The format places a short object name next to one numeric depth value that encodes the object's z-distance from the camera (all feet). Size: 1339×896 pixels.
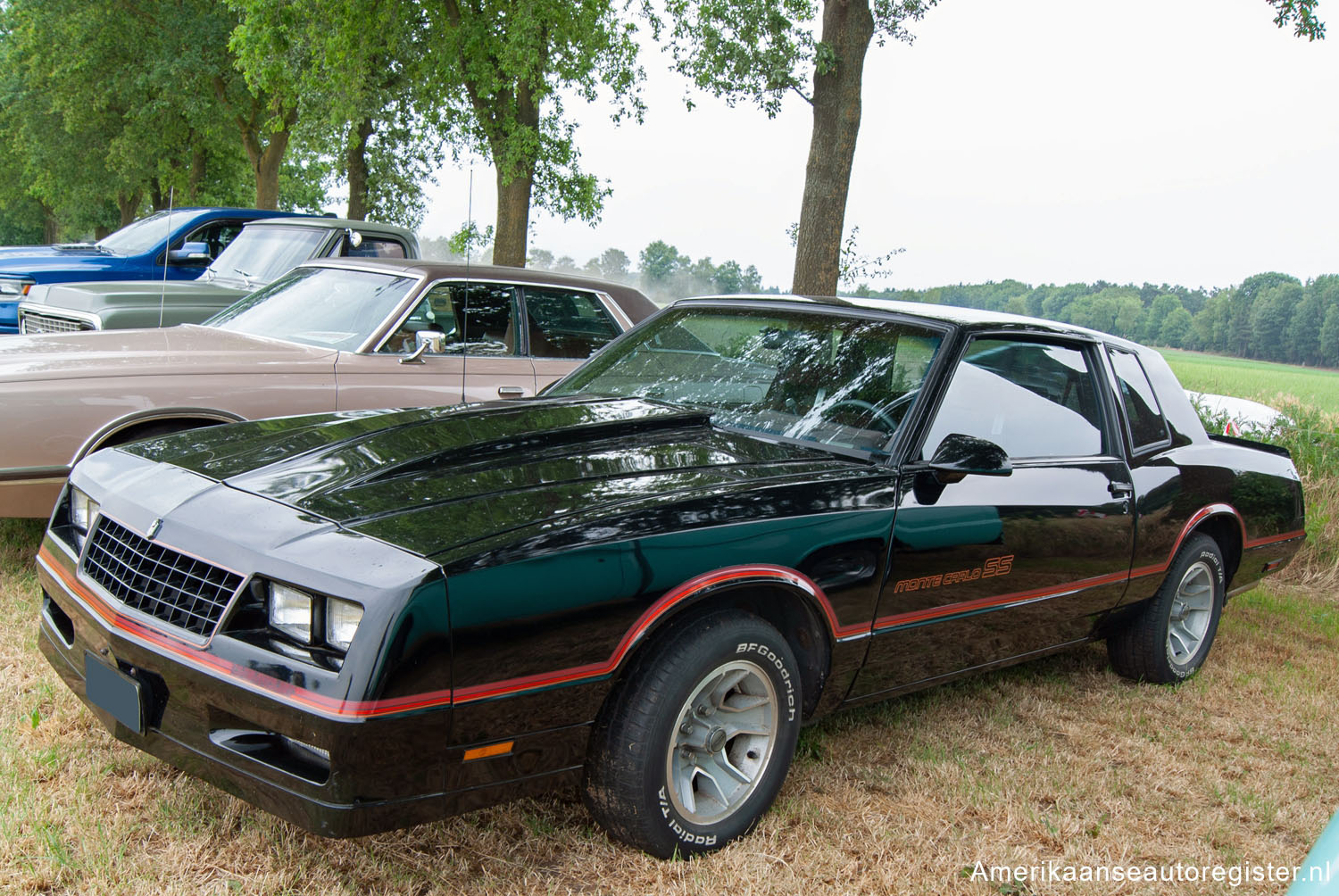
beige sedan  14.01
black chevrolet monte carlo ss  7.32
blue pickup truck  29.84
